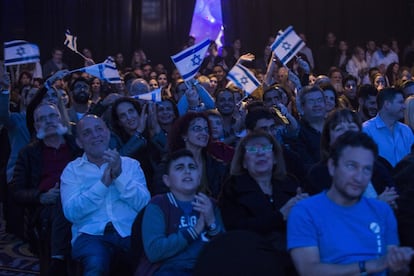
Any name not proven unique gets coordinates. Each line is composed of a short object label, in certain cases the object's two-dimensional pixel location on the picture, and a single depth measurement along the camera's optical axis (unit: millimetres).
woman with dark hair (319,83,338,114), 6430
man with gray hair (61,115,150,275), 4027
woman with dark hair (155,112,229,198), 4734
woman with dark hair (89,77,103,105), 8625
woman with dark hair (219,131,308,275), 3713
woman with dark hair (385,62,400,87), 10978
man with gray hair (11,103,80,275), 4340
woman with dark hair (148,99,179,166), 5391
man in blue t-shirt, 3078
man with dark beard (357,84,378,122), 6914
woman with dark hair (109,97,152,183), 5527
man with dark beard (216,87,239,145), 6660
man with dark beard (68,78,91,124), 7176
